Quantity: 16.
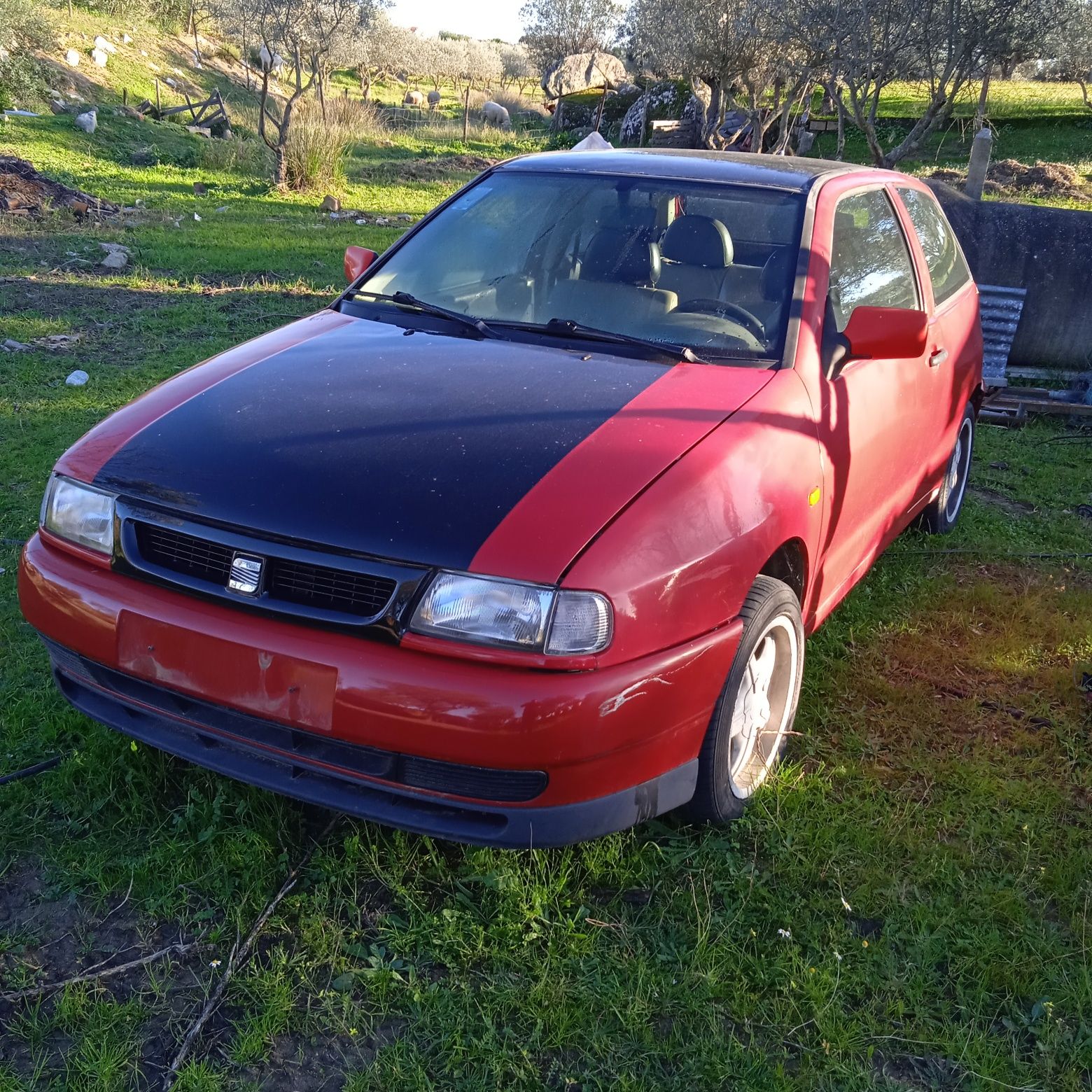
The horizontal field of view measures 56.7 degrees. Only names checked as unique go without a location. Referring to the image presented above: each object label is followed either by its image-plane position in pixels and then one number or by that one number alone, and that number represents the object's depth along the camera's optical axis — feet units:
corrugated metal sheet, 25.76
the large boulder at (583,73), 121.29
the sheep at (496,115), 101.71
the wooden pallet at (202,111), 67.26
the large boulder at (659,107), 89.40
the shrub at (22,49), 63.10
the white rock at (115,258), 30.55
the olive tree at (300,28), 51.65
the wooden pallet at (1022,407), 22.12
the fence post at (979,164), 34.01
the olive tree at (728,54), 54.75
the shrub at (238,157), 51.85
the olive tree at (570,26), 141.59
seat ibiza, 6.81
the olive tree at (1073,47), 60.80
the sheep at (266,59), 50.26
